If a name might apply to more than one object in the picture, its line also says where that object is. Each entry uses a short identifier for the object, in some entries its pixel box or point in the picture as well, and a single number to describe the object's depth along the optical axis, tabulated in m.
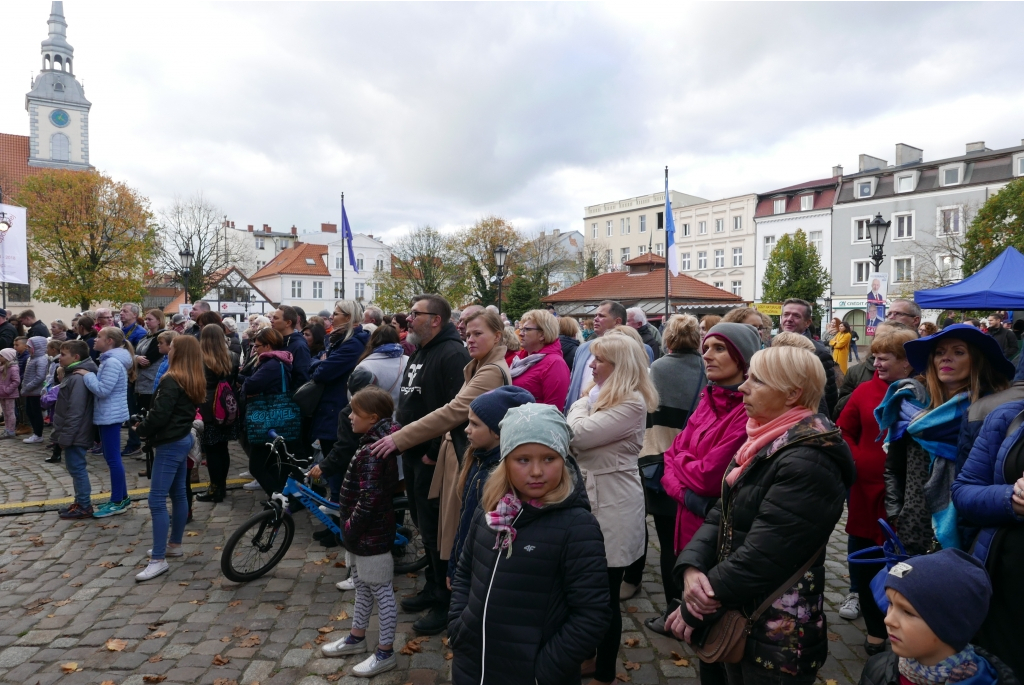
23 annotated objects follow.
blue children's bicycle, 5.07
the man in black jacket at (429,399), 4.46
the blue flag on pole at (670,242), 18.70
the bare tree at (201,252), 49.20
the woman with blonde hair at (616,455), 3.47
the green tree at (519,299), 37.44
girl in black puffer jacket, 2.35
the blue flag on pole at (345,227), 27.87
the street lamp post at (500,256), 22.34
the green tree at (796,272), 42.38
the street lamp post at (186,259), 23.28
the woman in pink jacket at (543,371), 4.98
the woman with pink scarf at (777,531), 2.21
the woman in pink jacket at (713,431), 2.99
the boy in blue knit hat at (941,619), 1.86
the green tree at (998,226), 20.70
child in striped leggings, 3.88
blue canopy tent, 8.70
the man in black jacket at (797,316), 6.57
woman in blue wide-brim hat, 2.97
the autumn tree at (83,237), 35.53
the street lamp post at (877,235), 16.38
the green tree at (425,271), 46.22
